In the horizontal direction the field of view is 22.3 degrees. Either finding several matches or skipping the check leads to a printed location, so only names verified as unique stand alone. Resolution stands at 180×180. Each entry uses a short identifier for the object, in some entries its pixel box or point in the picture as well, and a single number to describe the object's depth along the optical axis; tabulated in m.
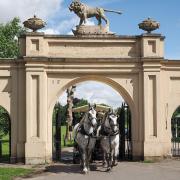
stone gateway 17.84
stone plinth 18.58
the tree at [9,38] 30.98
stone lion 18.77
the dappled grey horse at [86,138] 14.66
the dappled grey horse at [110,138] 14.76
